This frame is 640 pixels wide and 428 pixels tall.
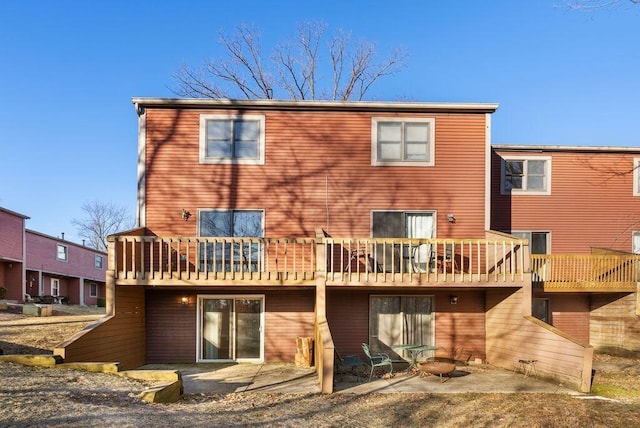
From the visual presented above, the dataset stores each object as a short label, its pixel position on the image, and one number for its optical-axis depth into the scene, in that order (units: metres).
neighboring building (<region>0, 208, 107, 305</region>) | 26.44
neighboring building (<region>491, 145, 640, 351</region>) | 16.33
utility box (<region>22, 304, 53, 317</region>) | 19.64
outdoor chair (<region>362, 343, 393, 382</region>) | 11.73
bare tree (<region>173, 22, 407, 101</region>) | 29.27
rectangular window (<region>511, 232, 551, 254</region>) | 16.77
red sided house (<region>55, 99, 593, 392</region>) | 14.44
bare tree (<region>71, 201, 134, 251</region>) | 60.06
